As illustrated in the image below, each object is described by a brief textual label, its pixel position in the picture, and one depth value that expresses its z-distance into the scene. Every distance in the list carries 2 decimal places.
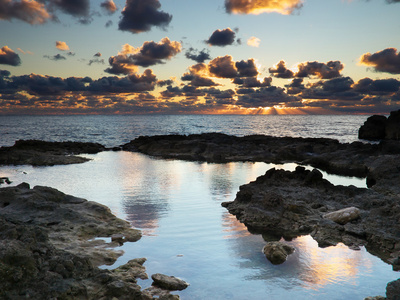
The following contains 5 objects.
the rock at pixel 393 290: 5.36
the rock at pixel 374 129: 70.38
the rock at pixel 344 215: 10.62
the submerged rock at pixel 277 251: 8.00
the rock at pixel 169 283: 6.64
